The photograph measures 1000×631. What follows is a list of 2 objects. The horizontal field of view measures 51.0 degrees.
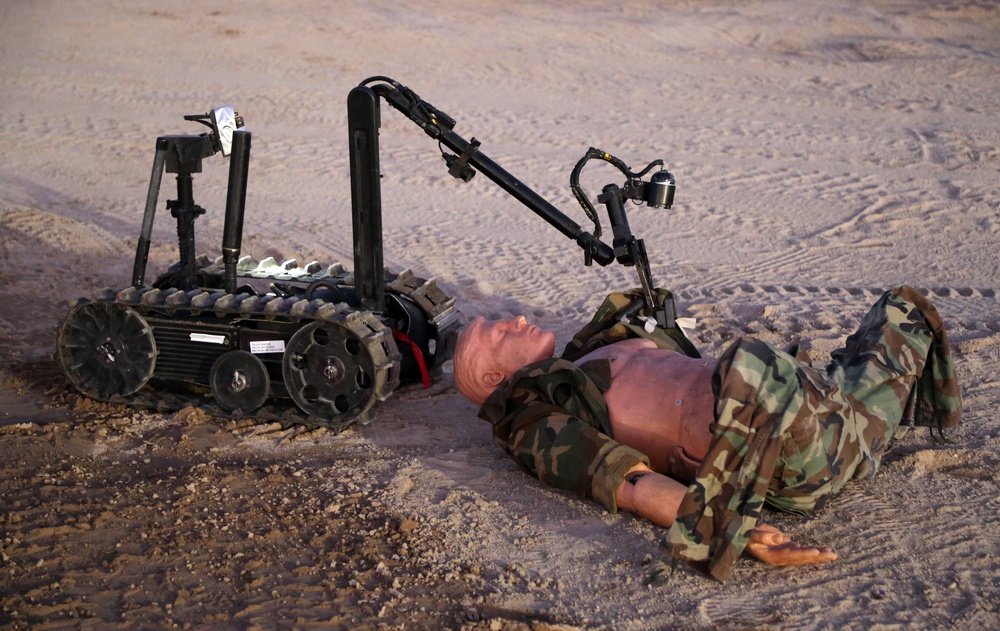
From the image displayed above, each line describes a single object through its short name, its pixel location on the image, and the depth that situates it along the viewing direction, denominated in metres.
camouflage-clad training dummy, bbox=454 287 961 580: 3.98
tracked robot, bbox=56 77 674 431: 5.35
